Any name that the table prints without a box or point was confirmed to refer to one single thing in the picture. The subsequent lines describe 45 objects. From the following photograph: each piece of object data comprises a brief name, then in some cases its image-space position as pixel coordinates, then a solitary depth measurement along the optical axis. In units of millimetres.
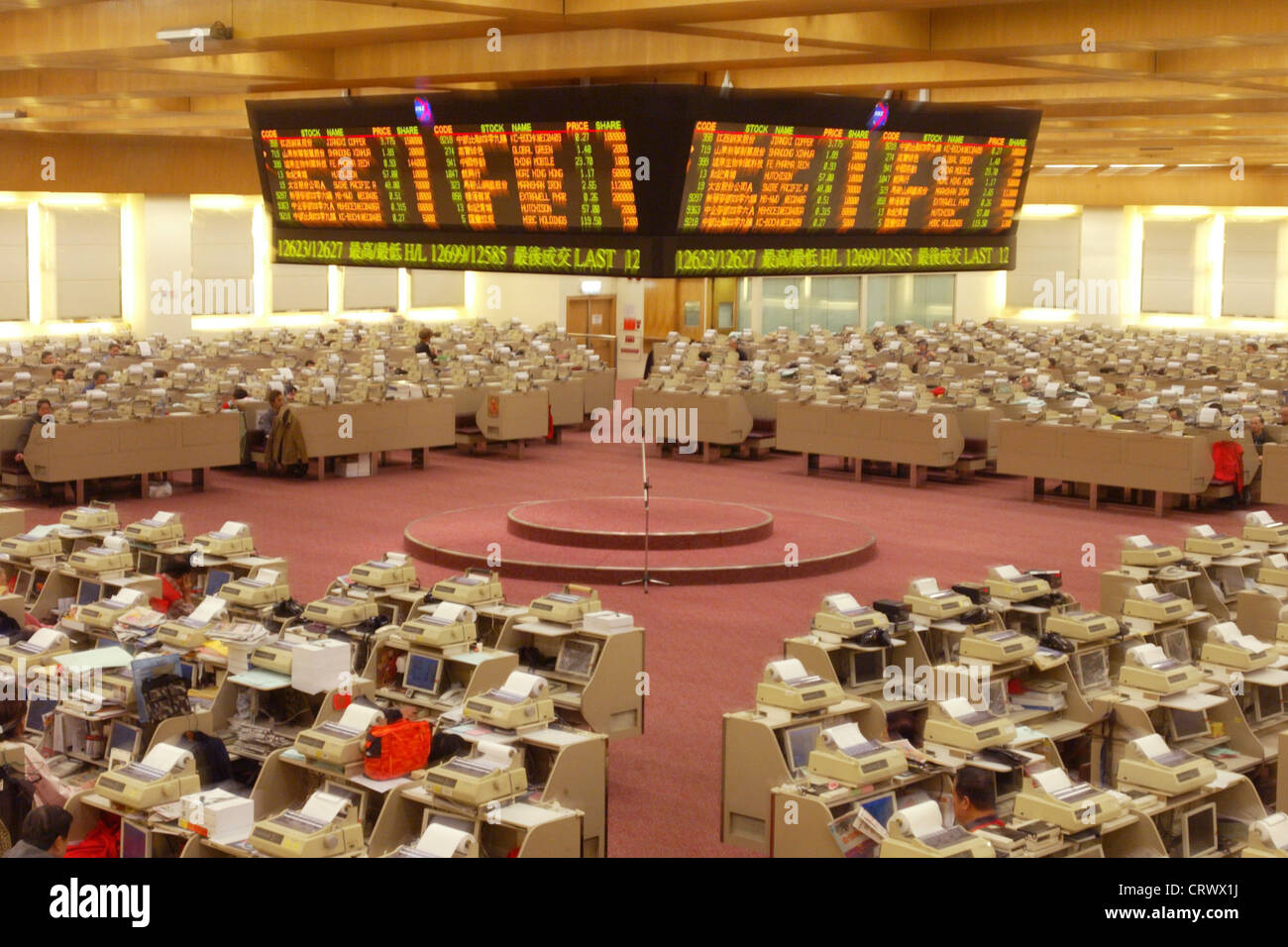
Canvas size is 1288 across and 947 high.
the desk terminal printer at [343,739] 7668
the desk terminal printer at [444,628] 9609
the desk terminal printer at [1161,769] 7387
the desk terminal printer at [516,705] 8062
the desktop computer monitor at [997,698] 9195
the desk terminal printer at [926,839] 6258
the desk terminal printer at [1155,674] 8852
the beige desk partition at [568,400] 23750
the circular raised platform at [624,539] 14883
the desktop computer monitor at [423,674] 9547
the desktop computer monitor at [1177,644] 10562
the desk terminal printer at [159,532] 12648
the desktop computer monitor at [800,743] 8133
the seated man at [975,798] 7625
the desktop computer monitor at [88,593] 11633
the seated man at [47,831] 7031
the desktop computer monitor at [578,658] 10086
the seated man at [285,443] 19594
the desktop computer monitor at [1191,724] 8867
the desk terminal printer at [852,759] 7340
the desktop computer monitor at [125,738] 8523
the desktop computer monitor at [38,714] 9047
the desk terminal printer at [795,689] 8328
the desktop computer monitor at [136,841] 6910
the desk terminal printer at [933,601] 10492
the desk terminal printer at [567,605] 10180
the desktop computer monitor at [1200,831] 7355
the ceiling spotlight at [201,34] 9953
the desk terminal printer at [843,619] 9922
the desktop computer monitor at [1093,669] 9883
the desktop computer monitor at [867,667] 9852
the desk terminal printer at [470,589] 10539
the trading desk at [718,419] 21812
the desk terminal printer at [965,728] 7930
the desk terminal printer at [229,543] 12406
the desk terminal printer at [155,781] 7055
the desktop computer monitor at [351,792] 7566
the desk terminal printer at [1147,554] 12125
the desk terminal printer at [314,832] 6457
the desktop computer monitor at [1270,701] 9547
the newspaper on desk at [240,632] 9672
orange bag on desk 7668
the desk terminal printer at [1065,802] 6789
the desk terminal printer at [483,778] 6992
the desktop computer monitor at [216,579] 12133
